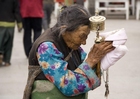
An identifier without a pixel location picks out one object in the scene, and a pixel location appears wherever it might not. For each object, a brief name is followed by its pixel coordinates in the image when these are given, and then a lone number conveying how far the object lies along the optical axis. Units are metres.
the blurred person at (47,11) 14.20
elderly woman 3.89
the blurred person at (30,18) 10.77
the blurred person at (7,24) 10.26
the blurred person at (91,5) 20.05
